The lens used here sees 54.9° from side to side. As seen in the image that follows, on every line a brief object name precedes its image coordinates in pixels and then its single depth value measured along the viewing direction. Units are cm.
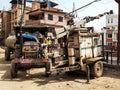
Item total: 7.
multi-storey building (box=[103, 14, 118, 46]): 3208
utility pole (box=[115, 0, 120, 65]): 799
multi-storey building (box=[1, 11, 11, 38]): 3027
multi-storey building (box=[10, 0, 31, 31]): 2680
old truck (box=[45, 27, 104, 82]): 605
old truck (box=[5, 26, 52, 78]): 635
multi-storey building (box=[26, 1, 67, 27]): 2358
